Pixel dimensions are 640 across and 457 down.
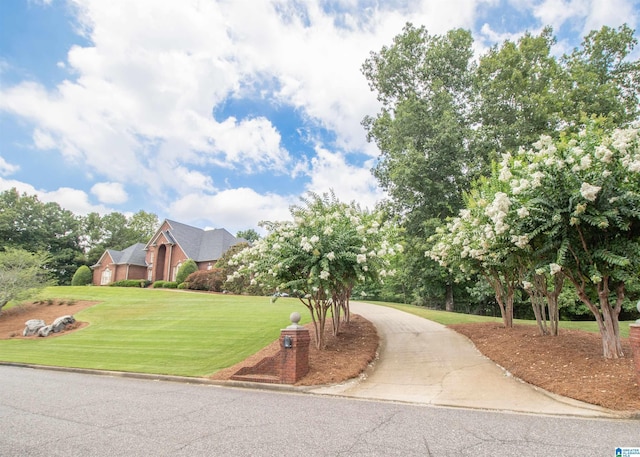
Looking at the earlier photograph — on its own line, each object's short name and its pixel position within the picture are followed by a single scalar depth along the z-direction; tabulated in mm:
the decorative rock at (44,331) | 16927
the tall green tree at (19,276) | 21828
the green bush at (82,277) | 42219
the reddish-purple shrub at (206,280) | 31078
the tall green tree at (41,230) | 49375
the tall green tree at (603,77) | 18688
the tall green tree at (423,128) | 21375
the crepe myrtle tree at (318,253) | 8461
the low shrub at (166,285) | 34250
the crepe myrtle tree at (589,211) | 6270
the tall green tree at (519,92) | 19609
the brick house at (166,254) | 38531
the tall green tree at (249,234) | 66625
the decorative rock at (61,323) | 17344
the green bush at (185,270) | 34469
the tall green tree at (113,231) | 57156
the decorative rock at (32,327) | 17641
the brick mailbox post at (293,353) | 7546
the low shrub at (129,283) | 37000
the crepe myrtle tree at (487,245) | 7398
